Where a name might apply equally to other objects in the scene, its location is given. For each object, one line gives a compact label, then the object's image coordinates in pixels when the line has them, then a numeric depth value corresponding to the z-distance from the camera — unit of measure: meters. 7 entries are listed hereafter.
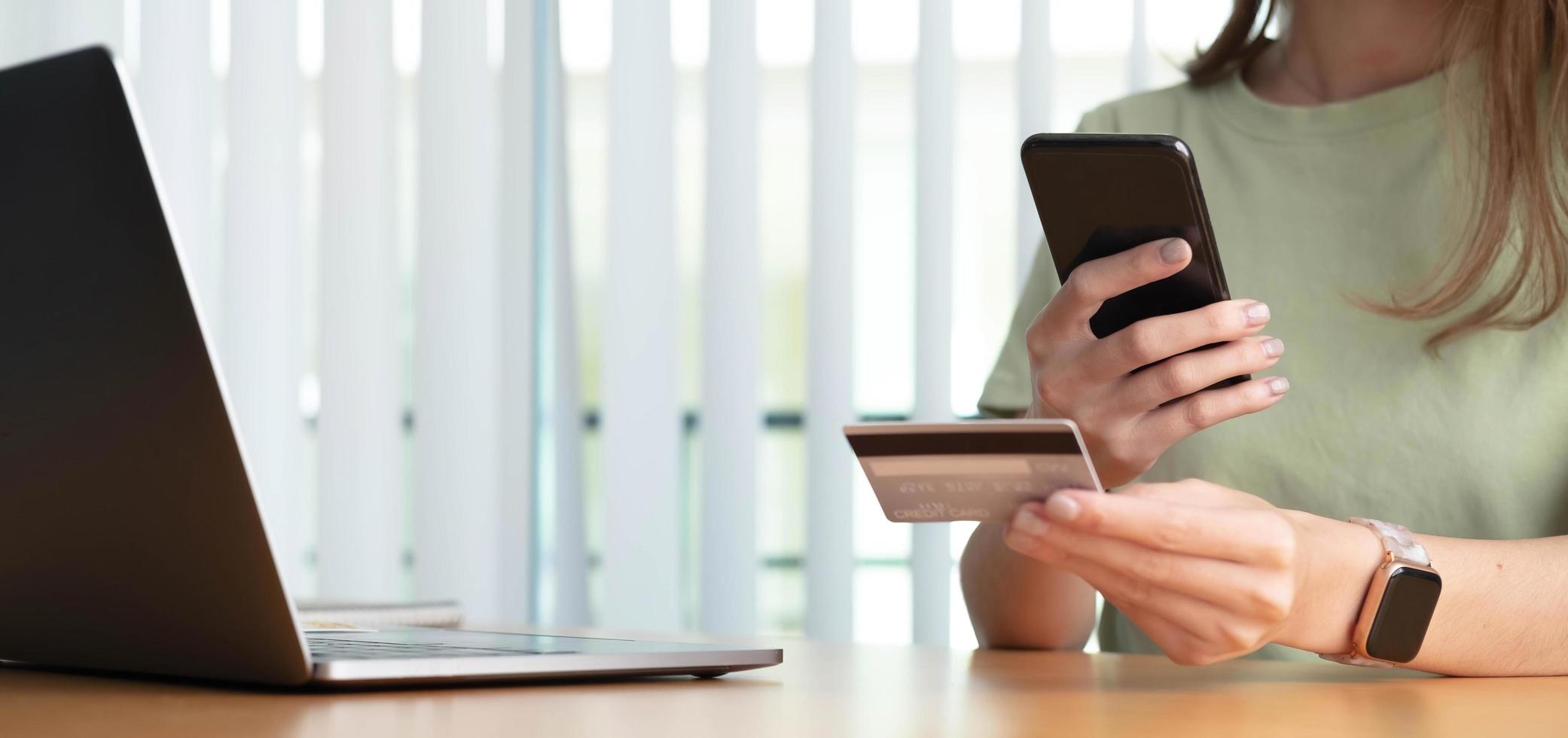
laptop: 1.08
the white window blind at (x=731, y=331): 2.40
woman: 1.26
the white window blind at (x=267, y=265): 2.68
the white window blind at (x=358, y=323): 2.63
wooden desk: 1.09
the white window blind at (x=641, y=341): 2.44
